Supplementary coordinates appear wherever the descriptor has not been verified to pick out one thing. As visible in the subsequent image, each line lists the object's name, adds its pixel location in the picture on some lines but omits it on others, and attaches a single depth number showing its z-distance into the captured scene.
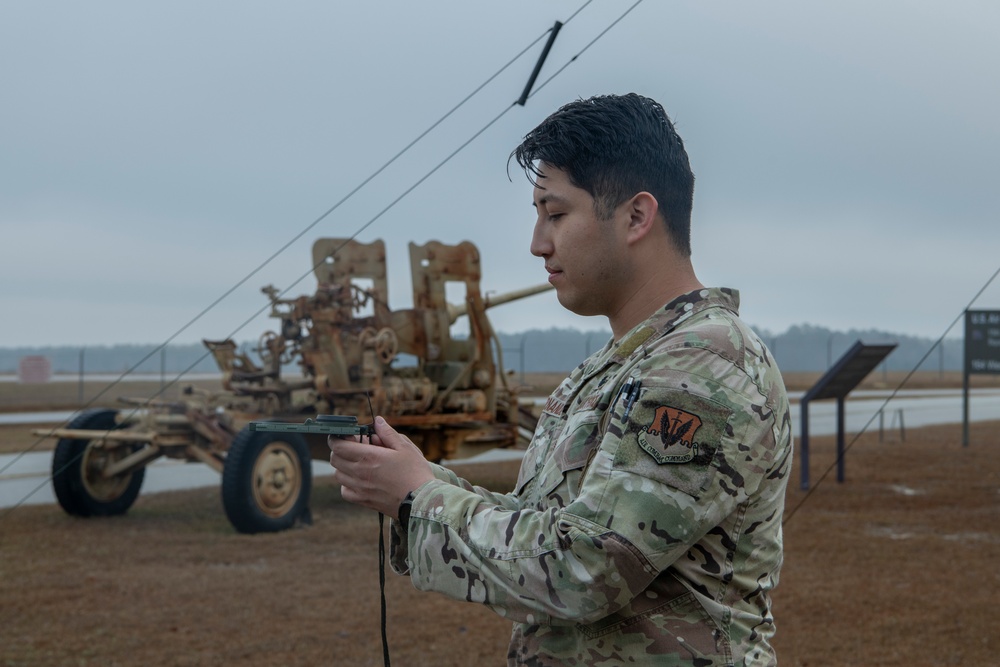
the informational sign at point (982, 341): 15.95
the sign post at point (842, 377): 11.93
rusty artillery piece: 9.41
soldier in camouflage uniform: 1.39
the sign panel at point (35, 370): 35.88
